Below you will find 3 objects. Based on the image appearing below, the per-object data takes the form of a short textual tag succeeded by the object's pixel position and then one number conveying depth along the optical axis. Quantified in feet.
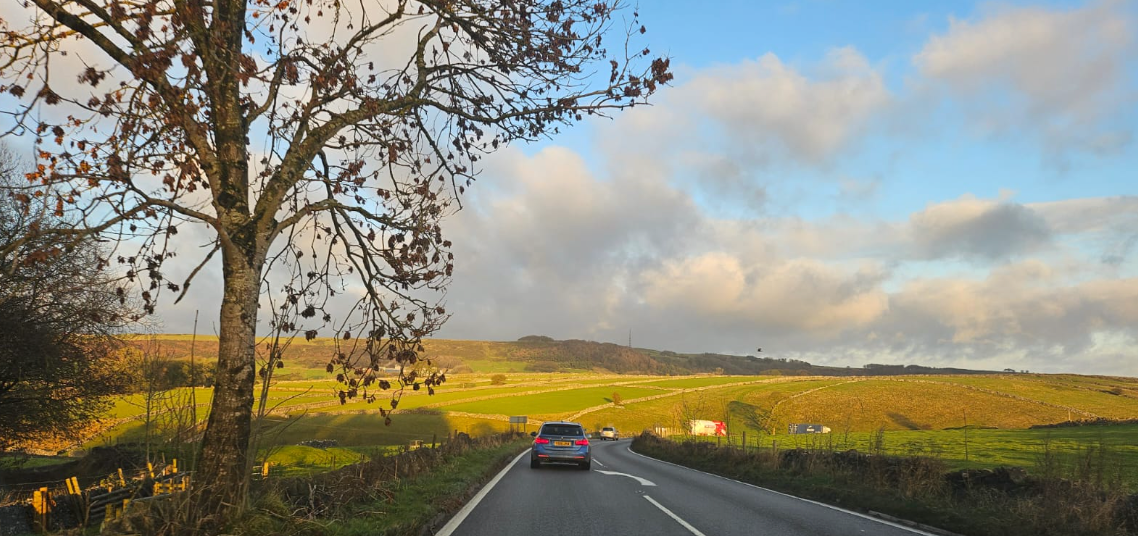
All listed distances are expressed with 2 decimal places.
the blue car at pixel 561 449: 63.87
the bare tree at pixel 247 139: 17.99
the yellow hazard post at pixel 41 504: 42.29
